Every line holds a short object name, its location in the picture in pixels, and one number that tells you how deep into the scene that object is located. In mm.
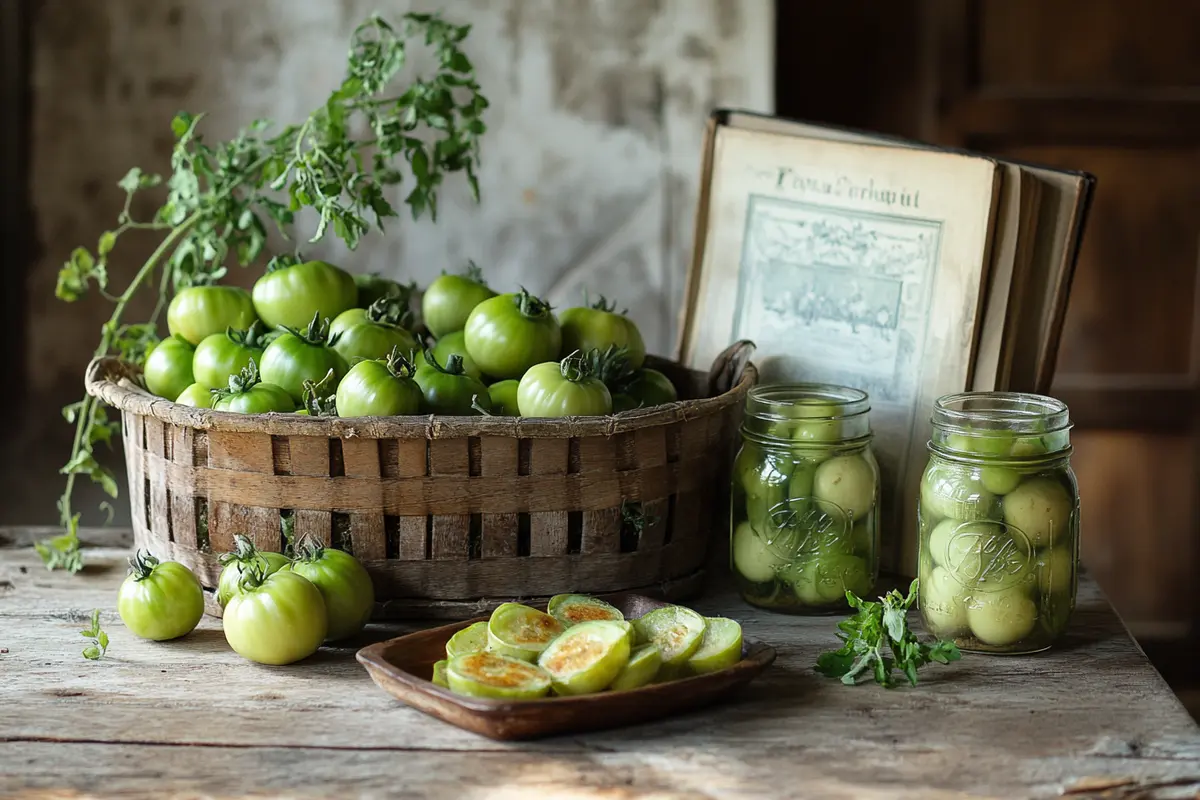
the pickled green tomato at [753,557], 1164
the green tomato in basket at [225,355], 1193
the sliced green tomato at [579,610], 1044
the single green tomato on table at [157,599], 1076
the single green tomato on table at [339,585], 1046
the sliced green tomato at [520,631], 972
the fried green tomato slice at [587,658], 909
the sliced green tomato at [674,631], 968
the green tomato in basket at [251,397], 1106
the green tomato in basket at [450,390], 1146
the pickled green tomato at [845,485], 1140
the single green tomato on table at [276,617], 1007
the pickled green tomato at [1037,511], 1024
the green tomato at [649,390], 1238
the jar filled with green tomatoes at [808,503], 1145
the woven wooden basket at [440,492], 1078
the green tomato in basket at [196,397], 1179
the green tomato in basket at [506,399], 1179
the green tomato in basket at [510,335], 1191
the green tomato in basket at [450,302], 1291
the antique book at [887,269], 1210
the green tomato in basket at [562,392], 1108
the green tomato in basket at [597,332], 1259
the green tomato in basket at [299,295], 1251
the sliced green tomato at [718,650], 960
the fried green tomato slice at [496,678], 897
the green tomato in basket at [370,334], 1189
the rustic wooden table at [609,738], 842
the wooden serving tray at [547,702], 882
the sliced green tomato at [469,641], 979
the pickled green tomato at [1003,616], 1035
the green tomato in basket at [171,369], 1248
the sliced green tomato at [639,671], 923
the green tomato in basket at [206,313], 1259
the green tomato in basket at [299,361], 1157
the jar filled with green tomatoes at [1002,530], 1027
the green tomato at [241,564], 1045
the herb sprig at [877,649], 1011
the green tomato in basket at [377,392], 1085
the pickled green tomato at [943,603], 1050
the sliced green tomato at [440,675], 952
